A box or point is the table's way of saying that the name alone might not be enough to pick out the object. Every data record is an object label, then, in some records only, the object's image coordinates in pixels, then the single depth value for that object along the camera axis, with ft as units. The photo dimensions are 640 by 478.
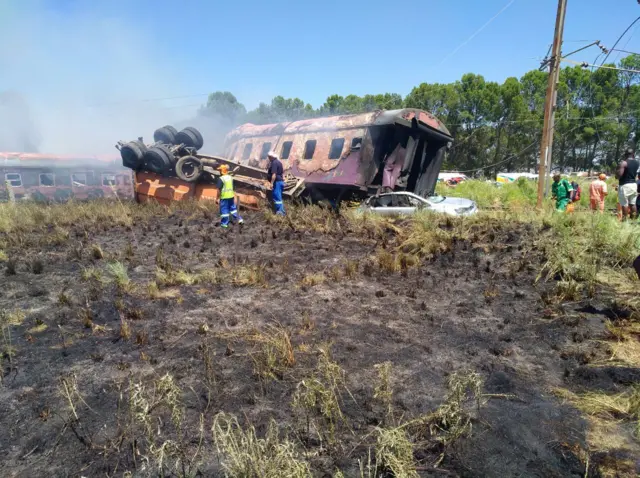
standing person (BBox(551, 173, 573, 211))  35.45
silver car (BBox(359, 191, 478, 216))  30.40
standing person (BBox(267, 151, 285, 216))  33.60
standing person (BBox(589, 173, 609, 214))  34.09
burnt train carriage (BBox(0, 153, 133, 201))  59.31
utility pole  34.96
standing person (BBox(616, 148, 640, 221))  29.86
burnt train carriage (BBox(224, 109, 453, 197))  36.52
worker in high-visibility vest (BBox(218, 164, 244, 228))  30.81
